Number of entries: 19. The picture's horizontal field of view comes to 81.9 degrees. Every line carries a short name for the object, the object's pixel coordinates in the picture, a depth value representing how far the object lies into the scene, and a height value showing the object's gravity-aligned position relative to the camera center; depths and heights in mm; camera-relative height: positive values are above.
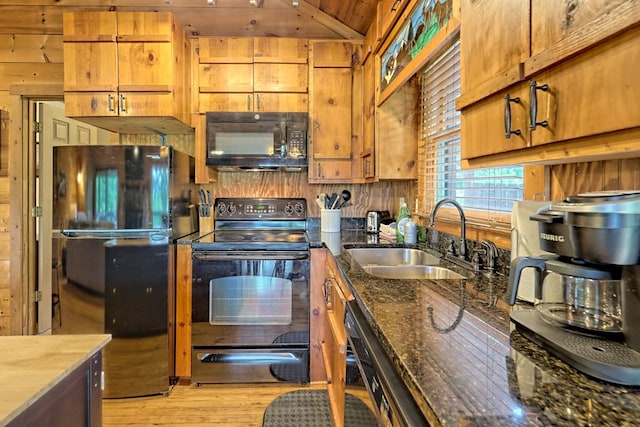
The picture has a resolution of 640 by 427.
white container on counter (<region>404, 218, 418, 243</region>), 2252 -150
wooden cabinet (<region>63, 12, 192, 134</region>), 2533 +971
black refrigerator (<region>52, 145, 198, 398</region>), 2273 -297
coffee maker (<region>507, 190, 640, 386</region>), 611 -148
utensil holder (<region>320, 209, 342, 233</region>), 2742 -99
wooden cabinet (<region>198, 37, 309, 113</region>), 2822 +1004
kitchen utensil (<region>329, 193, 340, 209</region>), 2819 +52
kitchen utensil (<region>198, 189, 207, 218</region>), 2996 -12
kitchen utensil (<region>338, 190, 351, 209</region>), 3043 +81
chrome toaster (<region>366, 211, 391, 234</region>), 2920 -99
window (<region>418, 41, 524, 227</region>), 1615 +227
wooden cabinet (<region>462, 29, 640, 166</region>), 590 +204
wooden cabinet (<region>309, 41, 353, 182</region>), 2844 +756
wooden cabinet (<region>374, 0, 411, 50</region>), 1865 +1073
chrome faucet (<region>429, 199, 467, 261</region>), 1670 -111
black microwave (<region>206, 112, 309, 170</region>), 2650 +480
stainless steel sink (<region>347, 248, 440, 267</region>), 2131 -282
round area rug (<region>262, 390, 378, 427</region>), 1968 -1152
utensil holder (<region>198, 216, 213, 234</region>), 2992 -150
